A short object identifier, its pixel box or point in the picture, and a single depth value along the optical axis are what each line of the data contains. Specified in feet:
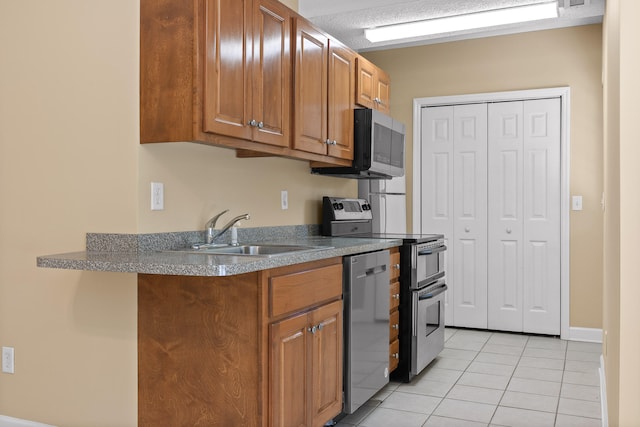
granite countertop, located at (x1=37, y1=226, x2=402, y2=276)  6.11
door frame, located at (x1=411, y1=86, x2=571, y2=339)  15.48
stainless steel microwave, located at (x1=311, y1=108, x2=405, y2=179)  12.09
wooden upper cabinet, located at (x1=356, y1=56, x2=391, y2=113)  12.38
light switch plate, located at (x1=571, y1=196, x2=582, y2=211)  15.37
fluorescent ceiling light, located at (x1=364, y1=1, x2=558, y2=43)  12.71
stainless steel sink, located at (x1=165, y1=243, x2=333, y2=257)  8.64
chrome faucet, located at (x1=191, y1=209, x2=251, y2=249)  8.81
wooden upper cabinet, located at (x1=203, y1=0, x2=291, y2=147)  7.41
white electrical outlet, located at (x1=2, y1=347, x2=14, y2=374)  8.54
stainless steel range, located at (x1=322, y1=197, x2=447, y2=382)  11.57
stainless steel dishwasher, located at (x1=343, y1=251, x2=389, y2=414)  9.06
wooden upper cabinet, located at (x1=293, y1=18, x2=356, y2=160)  9.73
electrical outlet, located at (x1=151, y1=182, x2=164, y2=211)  7.80
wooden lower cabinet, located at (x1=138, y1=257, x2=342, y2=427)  6.87
